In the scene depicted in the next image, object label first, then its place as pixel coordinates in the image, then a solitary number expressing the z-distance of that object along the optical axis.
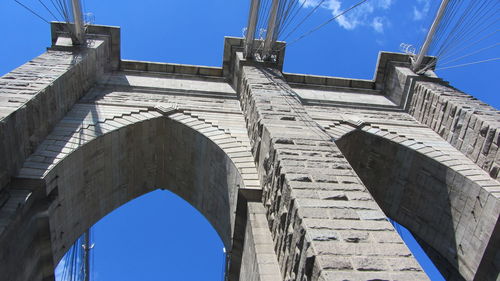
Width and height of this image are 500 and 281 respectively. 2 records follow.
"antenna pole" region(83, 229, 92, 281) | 12.28
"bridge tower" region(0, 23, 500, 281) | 5.56
